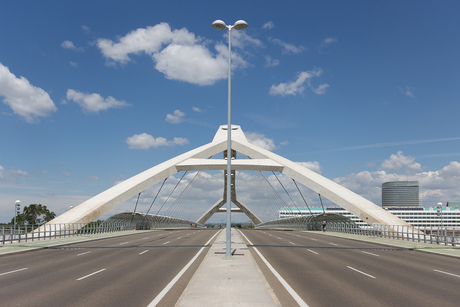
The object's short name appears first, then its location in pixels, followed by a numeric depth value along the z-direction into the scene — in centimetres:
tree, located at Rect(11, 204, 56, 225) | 6581
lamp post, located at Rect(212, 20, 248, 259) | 1350
